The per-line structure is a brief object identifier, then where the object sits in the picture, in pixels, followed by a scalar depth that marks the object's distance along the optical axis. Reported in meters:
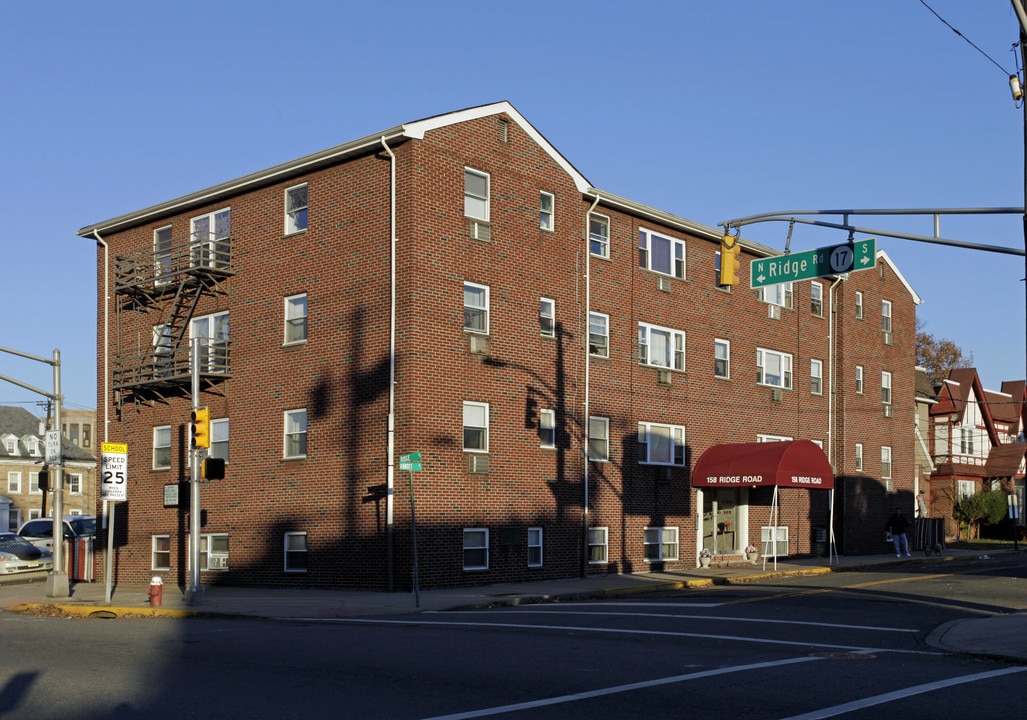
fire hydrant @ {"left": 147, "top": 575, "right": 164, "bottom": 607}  23.98
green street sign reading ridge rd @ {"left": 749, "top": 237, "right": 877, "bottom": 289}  20.36
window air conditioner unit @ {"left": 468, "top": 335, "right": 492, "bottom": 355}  29.08
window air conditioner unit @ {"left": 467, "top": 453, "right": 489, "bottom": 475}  28.64
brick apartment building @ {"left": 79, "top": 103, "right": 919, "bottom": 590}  28.11
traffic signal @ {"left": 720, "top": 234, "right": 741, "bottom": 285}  20.03
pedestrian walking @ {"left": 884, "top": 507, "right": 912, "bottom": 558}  42.31
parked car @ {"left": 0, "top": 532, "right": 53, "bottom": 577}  39.78
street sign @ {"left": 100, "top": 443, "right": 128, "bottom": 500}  24.56
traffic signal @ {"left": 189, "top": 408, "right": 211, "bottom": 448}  24.73
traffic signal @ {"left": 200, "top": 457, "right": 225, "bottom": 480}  24.62
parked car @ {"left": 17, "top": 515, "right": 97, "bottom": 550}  41.28
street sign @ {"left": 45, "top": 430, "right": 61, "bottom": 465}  28.84
